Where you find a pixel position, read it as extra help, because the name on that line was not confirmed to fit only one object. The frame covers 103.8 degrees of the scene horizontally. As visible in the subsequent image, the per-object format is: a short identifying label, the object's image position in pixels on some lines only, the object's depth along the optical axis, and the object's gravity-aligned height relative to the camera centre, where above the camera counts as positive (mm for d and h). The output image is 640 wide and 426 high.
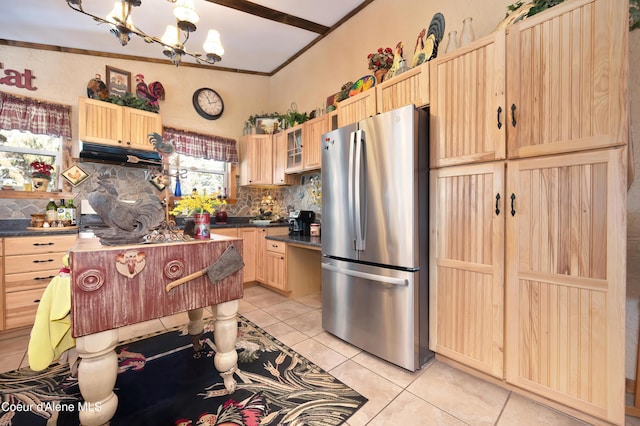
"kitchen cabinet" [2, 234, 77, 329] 2279 -587
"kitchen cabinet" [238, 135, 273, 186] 4066 +819
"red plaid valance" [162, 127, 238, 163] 3746 +1028
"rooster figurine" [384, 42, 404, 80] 2223 +1311
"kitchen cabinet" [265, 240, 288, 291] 3296 -752
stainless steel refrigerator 1781 -198
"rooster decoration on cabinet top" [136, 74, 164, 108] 3455 +1670
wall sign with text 2723 +1458
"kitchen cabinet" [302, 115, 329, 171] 3287 +936
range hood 2874 +661
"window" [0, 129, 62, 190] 2768 +647
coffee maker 3526 -184
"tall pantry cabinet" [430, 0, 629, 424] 1250 +25
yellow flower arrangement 1481 +38
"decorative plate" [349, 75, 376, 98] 2436 +1249
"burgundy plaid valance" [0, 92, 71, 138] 2672 +1053
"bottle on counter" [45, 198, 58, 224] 2783 -26
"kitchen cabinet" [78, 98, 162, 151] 2887 +1054
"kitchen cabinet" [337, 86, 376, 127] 2332 +1003
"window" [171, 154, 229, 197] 3998 +563
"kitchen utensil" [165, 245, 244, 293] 1380 -333
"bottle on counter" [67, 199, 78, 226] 2943 -28
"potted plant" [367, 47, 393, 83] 2475 +1462
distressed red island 1078 -410
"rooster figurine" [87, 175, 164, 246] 1175 -28
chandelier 1673 +1350
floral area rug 1385 -1153
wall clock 3982 +1727
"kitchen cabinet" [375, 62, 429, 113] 1919 +992
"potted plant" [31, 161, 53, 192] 2789 +381
